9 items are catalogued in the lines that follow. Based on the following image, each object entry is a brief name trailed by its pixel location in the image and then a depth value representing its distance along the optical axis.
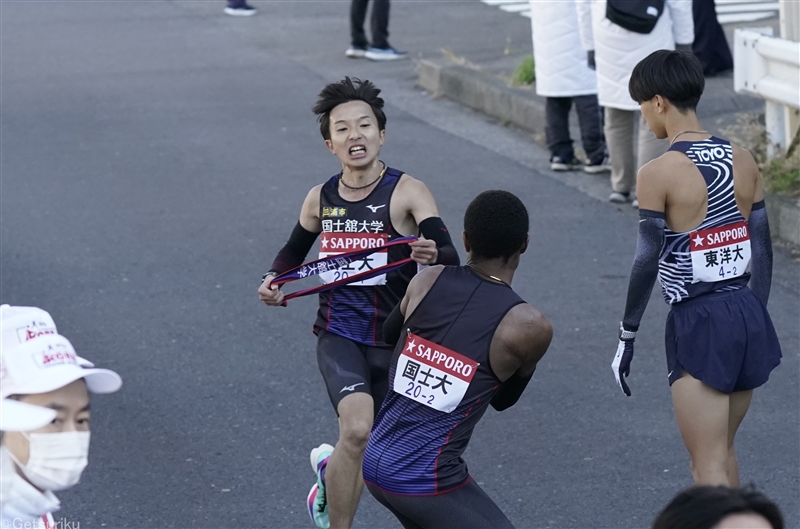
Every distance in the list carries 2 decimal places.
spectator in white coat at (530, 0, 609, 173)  19.41
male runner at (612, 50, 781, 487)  8.16
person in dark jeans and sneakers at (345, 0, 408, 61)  29.83
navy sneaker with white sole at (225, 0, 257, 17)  37.70
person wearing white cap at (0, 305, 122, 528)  4.64
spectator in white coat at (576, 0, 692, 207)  17.36
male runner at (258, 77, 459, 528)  8.99
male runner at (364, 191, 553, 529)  7.18
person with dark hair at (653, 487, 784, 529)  4.14
